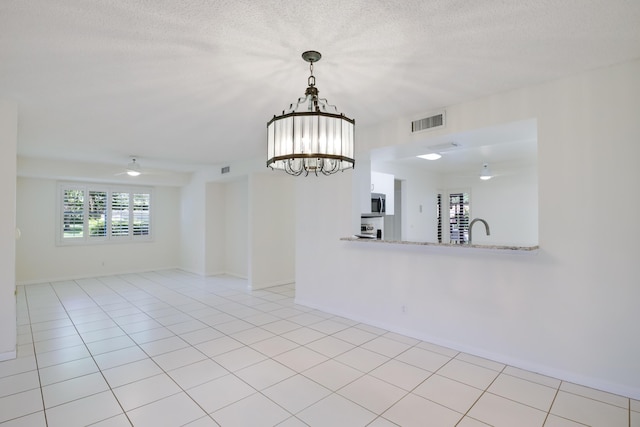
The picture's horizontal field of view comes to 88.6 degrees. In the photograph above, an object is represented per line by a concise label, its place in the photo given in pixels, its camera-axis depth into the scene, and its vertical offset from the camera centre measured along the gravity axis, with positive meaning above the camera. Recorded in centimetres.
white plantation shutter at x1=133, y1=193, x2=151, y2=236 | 813 +9
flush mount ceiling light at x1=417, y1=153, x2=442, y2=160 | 421 +79
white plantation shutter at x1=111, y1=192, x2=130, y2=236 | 781 +7
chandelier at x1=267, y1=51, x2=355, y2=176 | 193 +48
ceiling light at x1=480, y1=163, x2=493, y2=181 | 659 +87
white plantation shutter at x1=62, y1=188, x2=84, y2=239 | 712 +8
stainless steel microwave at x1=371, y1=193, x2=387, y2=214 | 539 +22
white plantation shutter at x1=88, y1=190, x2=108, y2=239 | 749 +6
